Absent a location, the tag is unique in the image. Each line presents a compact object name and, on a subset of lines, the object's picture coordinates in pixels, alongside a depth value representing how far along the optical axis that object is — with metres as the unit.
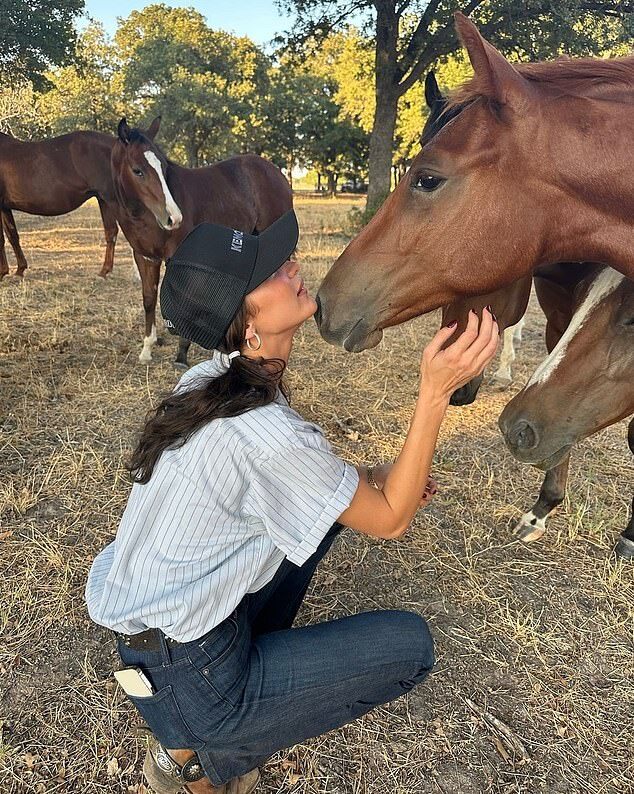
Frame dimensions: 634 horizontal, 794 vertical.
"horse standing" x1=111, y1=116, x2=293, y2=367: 5.06
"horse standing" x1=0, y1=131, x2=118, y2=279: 7.01
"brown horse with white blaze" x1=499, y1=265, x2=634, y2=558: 1.93
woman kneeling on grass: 1.36
